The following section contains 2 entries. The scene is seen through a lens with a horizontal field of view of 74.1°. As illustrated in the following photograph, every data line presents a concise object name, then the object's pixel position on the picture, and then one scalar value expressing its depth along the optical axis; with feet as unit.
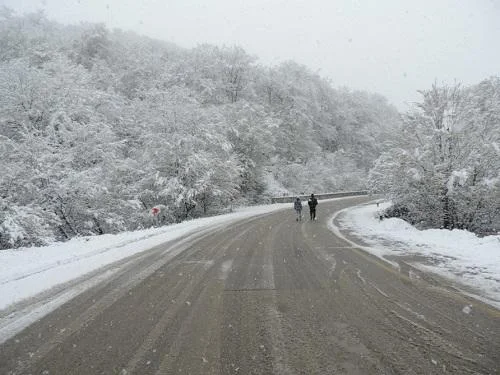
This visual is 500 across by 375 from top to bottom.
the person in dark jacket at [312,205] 67.26
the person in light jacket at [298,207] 67.25
